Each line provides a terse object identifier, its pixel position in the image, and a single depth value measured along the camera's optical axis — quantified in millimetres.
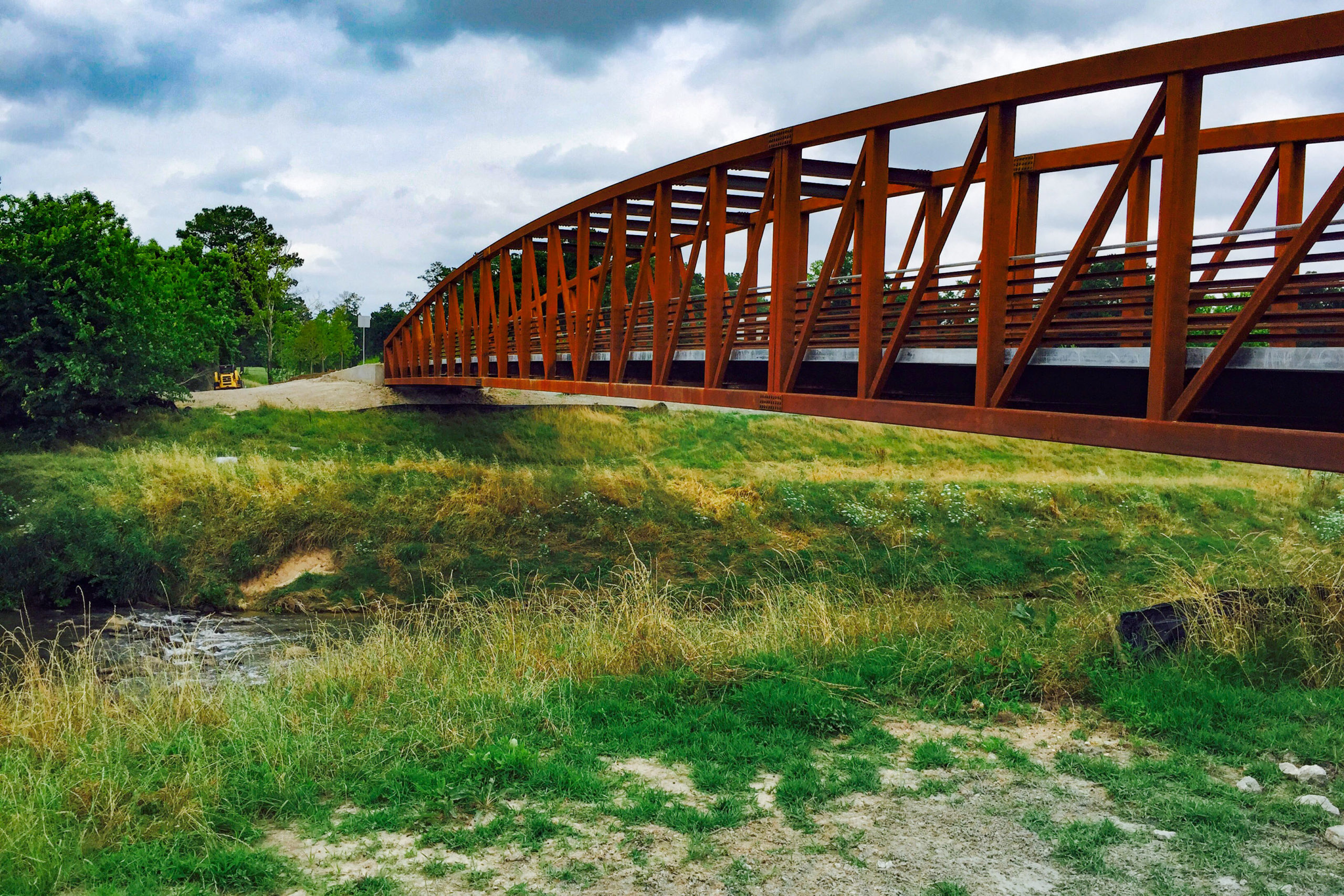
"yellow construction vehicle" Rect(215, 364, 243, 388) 48969
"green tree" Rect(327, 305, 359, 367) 62781
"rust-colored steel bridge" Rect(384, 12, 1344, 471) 7781
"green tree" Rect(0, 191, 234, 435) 29094
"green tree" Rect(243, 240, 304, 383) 59344
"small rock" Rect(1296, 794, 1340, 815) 5477
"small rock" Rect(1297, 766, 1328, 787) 5867
